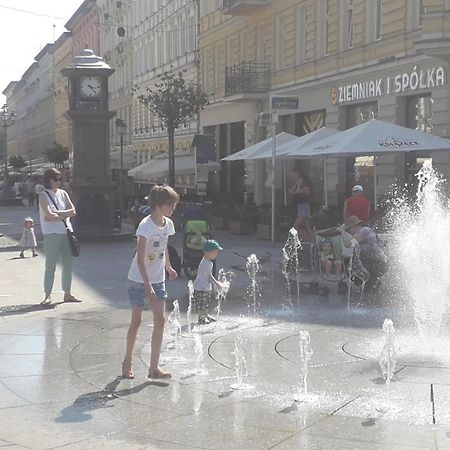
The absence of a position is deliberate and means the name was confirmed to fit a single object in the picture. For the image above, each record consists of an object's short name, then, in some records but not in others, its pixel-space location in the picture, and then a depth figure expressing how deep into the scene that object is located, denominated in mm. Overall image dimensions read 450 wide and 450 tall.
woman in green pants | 9883
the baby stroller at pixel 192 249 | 12547
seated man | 13602
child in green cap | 8859
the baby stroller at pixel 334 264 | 10844
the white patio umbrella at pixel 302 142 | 19828
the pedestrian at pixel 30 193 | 44291
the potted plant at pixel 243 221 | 21359
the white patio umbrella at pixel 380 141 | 15484
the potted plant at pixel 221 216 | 22734
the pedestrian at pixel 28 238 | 15961
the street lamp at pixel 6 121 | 45838
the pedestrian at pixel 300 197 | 17375
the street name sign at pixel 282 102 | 17703
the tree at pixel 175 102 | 29031
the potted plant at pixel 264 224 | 19609
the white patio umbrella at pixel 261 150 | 21788
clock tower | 17938
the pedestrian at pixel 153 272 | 6223
